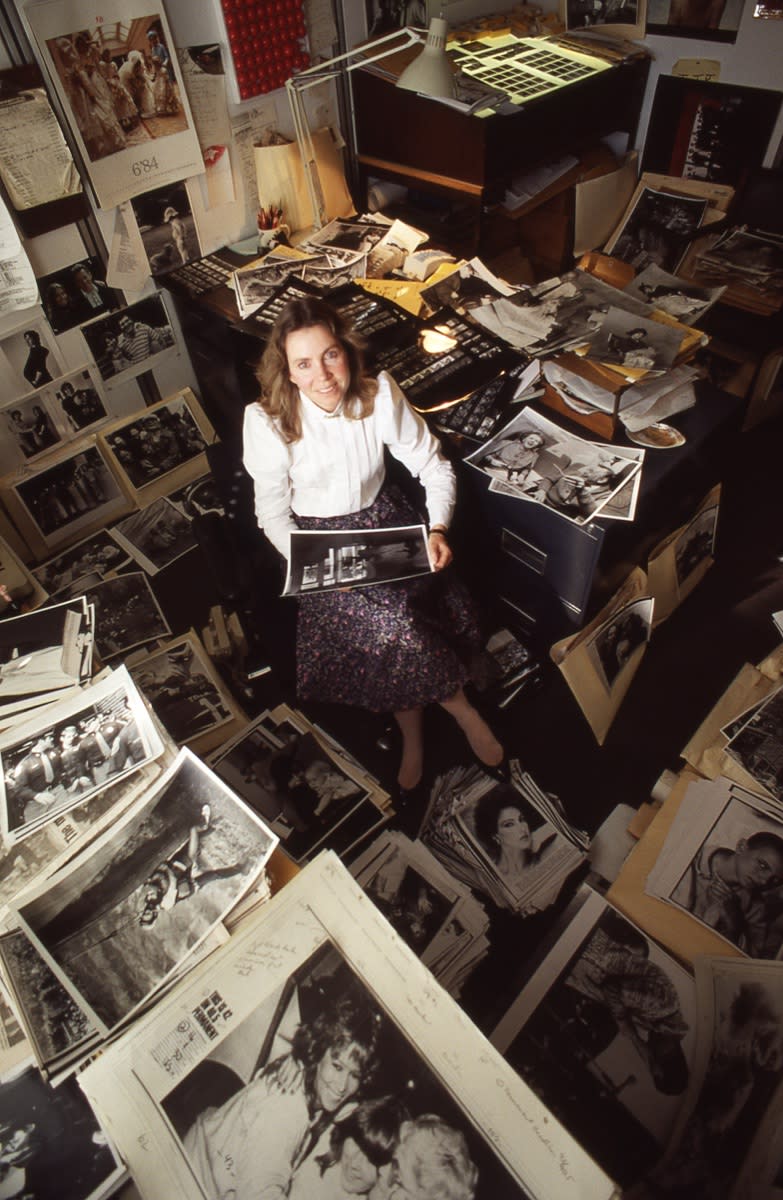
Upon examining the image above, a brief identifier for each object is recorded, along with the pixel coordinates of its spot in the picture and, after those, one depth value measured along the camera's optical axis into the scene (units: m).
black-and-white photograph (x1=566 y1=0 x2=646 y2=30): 2.61
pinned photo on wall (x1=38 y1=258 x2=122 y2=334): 2.12
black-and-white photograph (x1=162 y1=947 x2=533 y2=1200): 0.74
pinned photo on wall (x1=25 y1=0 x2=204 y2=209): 1.77
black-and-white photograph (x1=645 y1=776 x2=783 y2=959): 1.29
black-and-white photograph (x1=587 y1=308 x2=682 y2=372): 1.76
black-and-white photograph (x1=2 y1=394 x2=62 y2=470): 2.26
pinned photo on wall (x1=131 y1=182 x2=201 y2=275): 2.18
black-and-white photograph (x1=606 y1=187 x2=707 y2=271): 2.66
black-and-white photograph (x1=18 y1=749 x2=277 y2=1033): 0.87
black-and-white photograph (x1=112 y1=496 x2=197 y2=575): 2.55
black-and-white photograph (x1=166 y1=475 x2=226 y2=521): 2.66
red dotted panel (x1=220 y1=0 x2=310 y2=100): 2.03
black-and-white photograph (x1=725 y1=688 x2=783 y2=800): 1.40
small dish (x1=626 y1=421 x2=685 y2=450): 1.83
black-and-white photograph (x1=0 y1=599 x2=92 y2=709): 1.19
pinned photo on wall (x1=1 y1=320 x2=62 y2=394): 2.13
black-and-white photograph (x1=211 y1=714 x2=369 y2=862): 1.80
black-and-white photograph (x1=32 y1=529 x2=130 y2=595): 2.42
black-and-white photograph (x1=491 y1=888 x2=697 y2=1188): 1.25
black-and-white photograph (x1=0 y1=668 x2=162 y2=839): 1.02
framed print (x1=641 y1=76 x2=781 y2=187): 2.63
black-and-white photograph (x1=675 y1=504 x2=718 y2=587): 2.14
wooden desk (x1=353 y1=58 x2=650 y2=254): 2.23
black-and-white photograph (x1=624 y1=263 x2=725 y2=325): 1.96
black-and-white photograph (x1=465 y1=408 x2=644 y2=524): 1.71
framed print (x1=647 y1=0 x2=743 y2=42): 2.50
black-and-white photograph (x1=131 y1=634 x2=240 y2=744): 1.94
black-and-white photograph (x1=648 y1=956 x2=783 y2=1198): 1.03
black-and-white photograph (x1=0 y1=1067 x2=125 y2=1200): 0.83
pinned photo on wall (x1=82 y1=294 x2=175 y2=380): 2.33
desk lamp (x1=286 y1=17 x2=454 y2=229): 1.77
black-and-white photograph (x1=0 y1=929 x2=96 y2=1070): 0.84
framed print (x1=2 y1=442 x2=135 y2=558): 2.37
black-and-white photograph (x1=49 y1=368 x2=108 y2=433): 2.33
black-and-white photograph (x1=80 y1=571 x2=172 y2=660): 2.19
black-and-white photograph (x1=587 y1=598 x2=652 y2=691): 1.90
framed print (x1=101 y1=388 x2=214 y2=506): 2.56
